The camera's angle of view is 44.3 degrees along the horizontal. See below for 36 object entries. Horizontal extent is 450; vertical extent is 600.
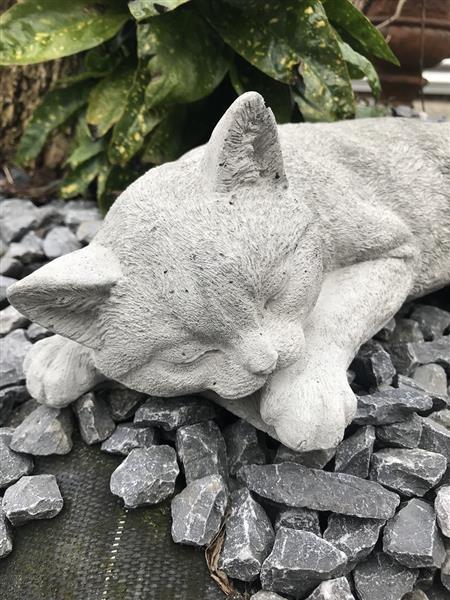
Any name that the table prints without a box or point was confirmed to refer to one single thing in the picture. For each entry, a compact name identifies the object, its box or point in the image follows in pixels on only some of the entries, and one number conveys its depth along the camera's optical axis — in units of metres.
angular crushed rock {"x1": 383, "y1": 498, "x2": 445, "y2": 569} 0.22
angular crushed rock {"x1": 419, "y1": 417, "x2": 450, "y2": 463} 0.26
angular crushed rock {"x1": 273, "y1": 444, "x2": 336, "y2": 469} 0.25
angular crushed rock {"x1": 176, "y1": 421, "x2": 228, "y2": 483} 0.25
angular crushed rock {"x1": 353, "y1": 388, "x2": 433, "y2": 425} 0.26
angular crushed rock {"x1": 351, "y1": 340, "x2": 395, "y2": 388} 0.29
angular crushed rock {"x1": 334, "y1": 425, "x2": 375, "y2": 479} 0.25
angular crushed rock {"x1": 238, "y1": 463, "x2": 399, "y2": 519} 0.23
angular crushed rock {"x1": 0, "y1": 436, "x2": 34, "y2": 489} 0.26
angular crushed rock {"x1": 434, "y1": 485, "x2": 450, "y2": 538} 0.23
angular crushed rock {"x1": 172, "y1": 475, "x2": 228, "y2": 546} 0.23
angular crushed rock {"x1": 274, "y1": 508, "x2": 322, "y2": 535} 0.23
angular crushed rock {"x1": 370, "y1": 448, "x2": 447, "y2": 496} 0.25
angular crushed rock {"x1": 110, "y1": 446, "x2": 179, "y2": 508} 0.25
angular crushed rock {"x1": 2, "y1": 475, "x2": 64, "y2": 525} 0.24
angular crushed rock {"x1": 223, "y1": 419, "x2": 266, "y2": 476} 0.26
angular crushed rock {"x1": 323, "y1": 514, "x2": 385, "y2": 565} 0.22
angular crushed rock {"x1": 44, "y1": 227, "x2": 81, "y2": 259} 0.46
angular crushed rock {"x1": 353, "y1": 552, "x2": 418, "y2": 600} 0.22
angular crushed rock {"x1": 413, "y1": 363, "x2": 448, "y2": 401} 0.31
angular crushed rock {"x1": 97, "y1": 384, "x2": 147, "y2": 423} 0.29
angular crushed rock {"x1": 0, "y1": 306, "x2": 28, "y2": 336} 0.38
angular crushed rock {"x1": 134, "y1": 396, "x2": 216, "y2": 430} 0.27
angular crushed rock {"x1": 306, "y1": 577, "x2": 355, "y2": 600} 0.21
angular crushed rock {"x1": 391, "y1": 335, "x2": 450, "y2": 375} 0.32
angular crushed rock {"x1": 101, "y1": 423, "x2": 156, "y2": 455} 0.27
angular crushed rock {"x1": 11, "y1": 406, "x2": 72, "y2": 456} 0.27
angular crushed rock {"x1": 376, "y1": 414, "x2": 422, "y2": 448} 0.26
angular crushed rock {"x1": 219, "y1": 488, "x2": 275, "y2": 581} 0.22
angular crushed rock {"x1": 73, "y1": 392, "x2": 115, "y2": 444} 0.28
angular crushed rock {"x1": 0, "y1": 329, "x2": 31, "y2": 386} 0.33
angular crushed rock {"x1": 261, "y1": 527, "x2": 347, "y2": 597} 0.21
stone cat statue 0.21
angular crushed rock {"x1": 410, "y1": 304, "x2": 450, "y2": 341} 0.36
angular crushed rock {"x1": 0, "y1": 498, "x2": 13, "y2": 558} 0.23
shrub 0.43
